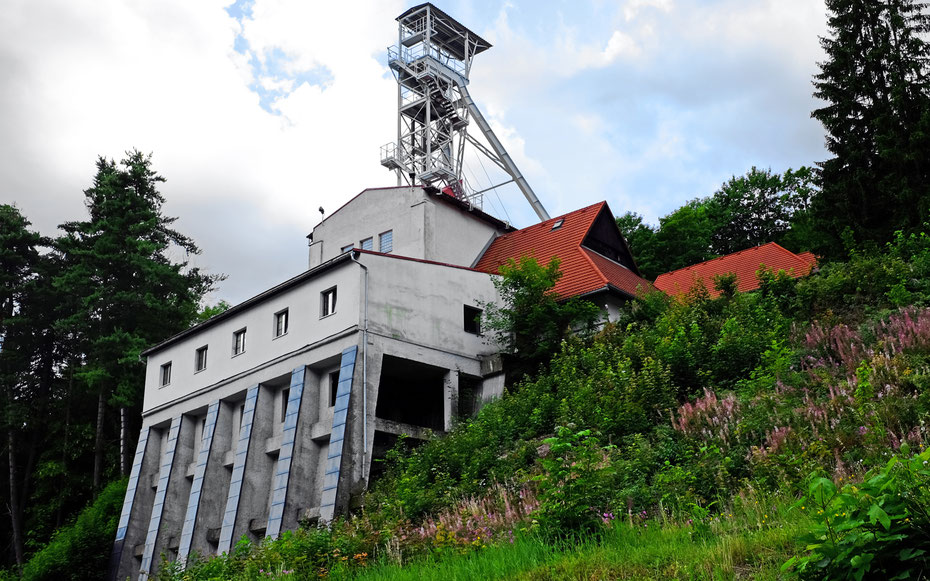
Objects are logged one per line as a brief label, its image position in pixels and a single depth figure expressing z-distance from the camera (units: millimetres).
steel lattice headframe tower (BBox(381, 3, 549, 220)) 47094
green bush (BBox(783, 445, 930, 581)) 7898
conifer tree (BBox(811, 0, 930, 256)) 28109
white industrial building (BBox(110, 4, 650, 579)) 28438
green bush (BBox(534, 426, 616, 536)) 12633
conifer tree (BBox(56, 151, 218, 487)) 44031
